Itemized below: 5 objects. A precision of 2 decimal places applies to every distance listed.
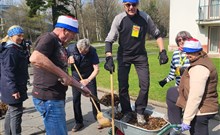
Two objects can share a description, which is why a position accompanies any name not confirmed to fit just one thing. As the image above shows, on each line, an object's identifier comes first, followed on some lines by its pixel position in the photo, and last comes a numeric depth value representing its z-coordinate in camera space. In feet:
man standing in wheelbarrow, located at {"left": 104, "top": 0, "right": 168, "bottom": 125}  12.29
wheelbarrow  10.05
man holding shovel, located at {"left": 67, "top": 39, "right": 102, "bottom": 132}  14.80
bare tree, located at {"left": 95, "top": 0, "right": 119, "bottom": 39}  165.78
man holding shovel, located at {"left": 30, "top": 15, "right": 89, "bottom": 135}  8.09
